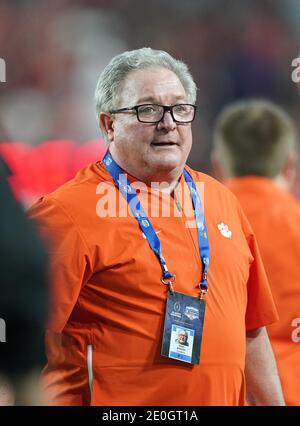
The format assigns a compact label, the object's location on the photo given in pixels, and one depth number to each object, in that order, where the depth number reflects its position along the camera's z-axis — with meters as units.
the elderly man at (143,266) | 5.20
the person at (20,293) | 2.51
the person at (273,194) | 6.56
